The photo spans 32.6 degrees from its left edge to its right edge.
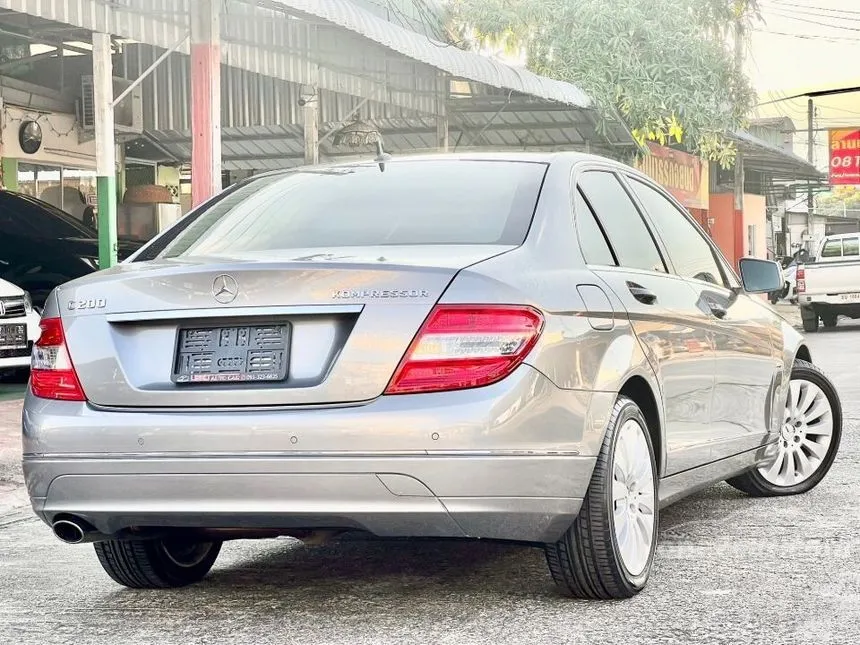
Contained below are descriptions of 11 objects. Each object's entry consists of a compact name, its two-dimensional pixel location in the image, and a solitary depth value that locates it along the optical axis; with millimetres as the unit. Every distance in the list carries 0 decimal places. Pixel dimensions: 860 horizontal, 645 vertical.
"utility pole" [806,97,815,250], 58962
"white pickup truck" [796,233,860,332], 25297
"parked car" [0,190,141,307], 14961
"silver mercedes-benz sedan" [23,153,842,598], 4277
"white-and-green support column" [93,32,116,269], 13499
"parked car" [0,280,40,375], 12625
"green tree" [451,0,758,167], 25766
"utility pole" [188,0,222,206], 13773
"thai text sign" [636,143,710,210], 33688
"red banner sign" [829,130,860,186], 51125
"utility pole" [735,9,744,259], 40531
